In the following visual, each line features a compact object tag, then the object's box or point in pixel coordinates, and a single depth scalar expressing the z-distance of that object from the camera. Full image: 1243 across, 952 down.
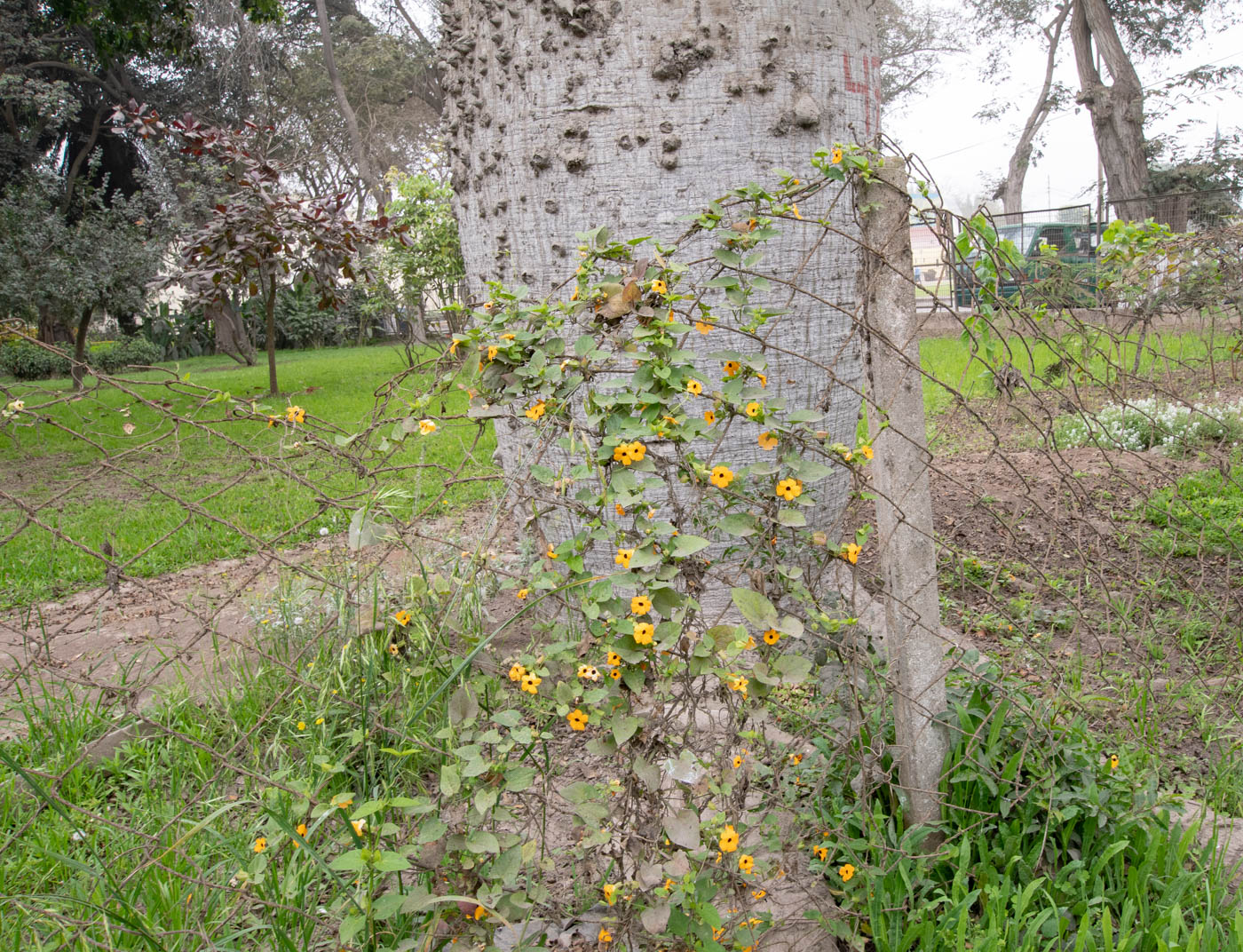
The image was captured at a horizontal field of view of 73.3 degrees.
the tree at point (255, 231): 8.02
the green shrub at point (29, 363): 15.55
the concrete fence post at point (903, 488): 1.73
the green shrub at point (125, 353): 16.35
